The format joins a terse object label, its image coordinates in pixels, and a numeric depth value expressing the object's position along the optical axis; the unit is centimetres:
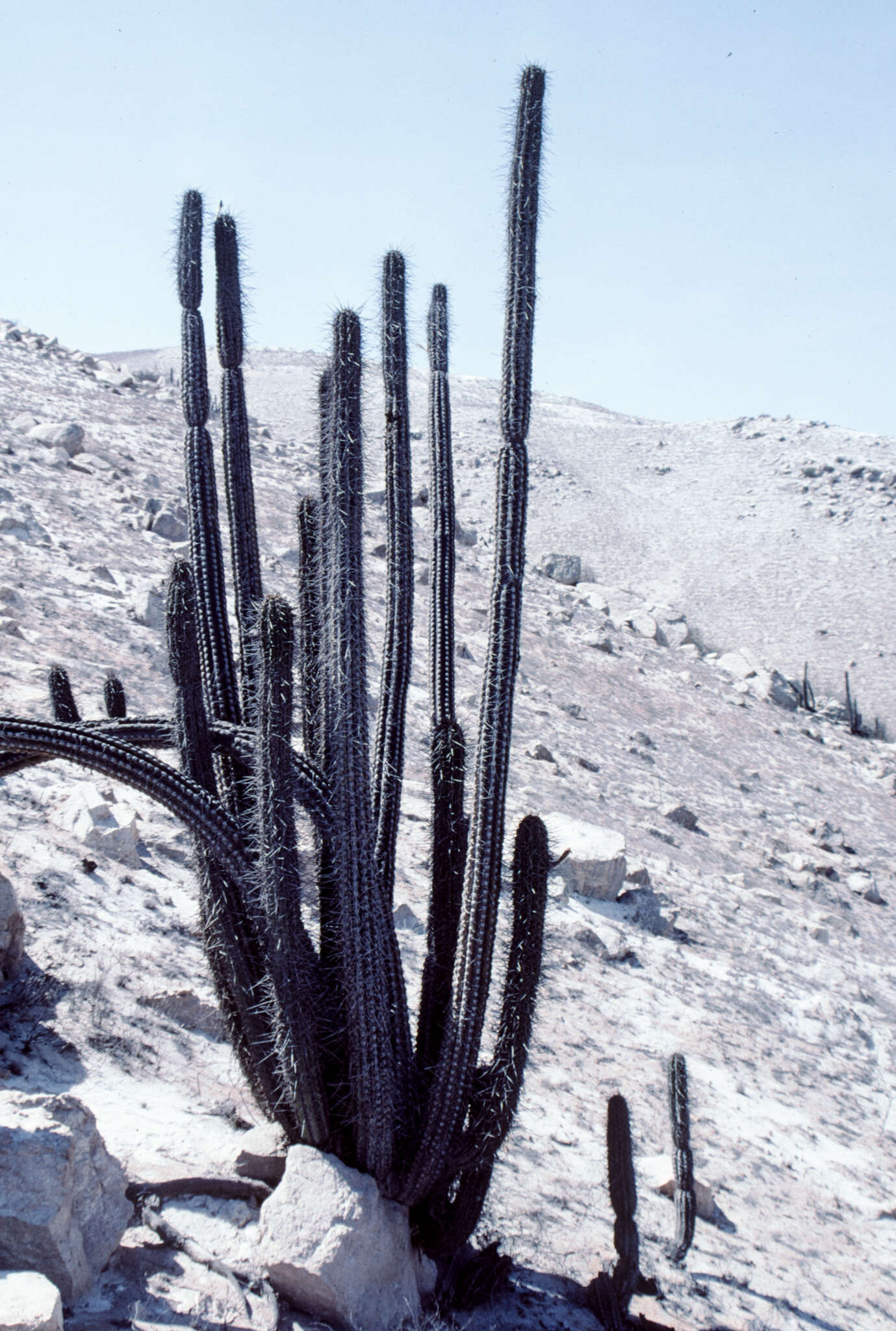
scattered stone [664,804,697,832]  1252
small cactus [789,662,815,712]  2192
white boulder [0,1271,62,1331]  276
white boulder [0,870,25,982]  484
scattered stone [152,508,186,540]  1497
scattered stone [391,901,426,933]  768
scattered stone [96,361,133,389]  2389
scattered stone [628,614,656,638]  2078
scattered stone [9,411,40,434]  1675
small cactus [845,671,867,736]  2153
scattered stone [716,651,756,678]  2100
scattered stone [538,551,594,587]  2323
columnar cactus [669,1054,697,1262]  536
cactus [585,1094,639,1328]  446
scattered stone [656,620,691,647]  2105
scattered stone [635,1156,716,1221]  589
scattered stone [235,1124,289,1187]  422
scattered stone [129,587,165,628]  1184
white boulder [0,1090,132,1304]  316
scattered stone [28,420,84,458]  1645
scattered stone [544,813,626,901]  933
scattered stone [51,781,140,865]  668
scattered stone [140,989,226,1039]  543
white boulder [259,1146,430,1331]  367
